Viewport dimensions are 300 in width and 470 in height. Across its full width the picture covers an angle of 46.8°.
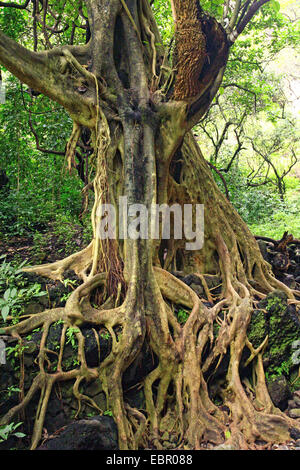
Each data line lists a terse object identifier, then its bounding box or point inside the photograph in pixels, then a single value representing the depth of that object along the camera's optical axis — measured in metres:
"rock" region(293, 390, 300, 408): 3.55
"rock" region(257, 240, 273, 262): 6.05
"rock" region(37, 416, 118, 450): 2.61
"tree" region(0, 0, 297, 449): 3.22
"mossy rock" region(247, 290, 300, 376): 3.81
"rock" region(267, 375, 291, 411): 3.57
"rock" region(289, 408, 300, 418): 3.41
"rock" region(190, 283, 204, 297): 4.41
